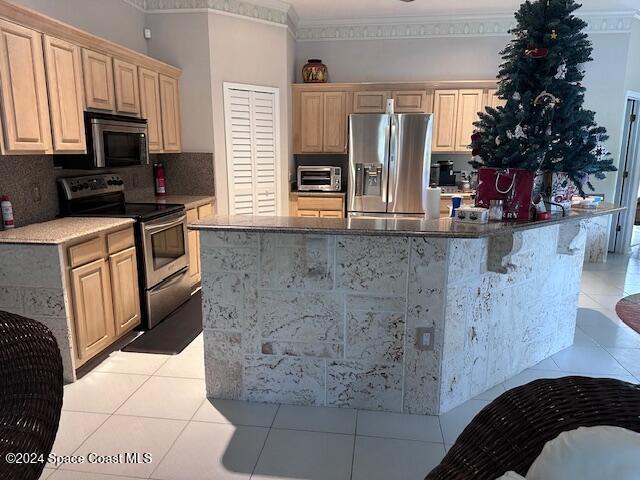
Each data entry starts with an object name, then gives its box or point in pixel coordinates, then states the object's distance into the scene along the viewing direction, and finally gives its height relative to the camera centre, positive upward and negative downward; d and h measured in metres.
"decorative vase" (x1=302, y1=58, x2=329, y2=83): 5.43 +1.11
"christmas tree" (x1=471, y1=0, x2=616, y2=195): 2.45 +0.34
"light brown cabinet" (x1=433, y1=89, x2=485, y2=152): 5.25 +0.54
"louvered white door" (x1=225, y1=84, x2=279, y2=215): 4.71 +0.13
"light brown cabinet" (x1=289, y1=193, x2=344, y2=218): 5.38 -0.54
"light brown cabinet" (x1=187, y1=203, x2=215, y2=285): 4.20 -0.82
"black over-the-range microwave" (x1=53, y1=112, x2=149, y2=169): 3.23 +0.14
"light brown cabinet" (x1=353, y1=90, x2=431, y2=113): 5.31 +0.73
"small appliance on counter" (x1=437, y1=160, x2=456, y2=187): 5.47 -0.15
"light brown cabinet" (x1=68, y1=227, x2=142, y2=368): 2.69 -0.87
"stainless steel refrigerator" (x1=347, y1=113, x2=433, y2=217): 4.98 -0.02
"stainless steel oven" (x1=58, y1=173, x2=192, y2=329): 3.34 -0.58
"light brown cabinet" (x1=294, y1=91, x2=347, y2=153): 5.43 +0.50
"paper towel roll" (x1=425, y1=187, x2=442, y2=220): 2.53 -0.25
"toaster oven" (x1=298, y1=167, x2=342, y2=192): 5.38 -0.22
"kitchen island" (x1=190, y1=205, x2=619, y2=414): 2.24 -0.78
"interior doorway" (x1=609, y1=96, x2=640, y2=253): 5.62 -0.18
